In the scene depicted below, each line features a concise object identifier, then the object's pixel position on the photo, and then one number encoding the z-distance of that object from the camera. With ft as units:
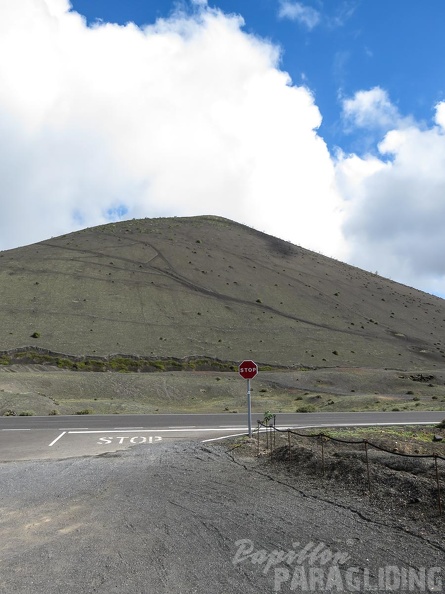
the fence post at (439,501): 25.54
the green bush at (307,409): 118.32
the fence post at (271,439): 48.26
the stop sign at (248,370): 61.31
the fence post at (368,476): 30.96
